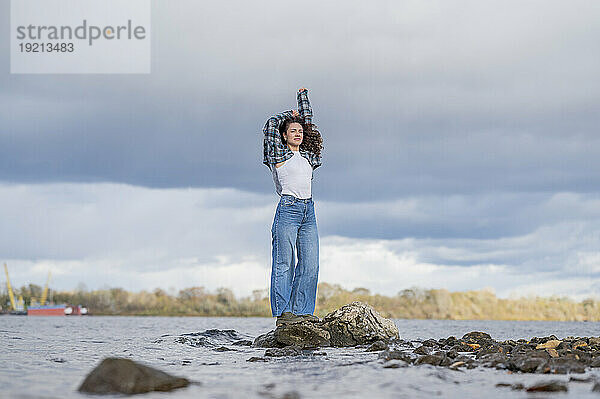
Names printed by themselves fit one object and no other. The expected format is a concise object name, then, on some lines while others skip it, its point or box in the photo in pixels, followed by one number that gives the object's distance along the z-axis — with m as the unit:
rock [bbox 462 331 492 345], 9.89
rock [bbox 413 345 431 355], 7.86
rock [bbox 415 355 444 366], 6.97
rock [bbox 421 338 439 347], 9.43
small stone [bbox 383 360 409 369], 6.75
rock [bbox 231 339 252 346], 10.74
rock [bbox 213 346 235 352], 9.53
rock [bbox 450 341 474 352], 8.82
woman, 10.18
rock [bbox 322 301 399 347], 9.85
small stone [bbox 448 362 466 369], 6.72
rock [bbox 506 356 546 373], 6.41
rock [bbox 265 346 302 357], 8.28
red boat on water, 34.09
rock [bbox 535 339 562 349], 8.62
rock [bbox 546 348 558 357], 7.61
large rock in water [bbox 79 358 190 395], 5.14
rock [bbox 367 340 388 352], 8.73
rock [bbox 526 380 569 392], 5.27
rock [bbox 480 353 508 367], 6.89
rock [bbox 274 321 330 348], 9.30
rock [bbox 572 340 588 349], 8.78
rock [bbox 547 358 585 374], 6.40
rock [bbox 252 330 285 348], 9.69
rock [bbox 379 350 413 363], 7.19
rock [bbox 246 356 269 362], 7.65
